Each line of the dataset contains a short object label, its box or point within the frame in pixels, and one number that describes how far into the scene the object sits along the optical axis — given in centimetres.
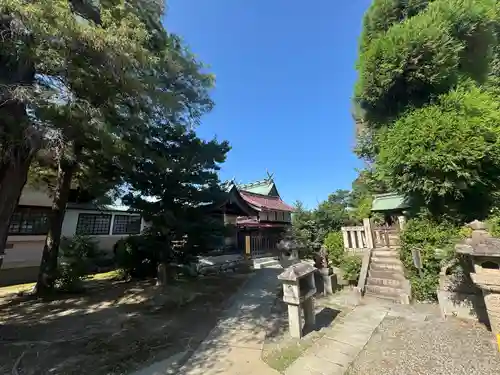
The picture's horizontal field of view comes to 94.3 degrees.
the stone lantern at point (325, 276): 847
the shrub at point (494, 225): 583
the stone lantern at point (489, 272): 444
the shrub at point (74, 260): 856
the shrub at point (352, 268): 878
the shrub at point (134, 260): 991
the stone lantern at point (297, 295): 495
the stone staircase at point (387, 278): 735
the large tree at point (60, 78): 425
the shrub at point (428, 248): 667
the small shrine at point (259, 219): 1560
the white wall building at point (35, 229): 1087
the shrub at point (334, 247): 1033
